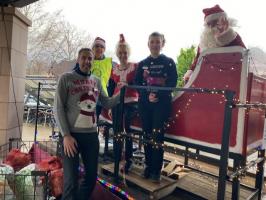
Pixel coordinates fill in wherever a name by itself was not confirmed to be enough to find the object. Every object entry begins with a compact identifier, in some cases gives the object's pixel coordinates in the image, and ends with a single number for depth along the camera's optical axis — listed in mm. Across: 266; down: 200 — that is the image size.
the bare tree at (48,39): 14756
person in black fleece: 2010
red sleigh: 1691
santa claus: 1846
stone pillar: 3189
